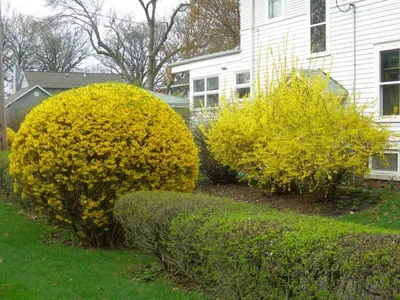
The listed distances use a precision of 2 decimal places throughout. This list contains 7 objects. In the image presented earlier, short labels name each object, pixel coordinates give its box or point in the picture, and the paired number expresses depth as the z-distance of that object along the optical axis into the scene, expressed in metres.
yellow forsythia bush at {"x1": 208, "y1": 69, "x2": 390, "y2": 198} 8.54
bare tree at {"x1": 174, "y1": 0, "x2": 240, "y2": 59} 30.84
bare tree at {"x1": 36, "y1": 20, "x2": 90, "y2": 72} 50.31
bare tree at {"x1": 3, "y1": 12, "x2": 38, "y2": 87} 49.94
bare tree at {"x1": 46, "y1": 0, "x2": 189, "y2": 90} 32.31
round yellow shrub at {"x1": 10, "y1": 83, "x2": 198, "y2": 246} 6.25
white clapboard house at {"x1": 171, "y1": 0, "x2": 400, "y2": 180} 11.33
